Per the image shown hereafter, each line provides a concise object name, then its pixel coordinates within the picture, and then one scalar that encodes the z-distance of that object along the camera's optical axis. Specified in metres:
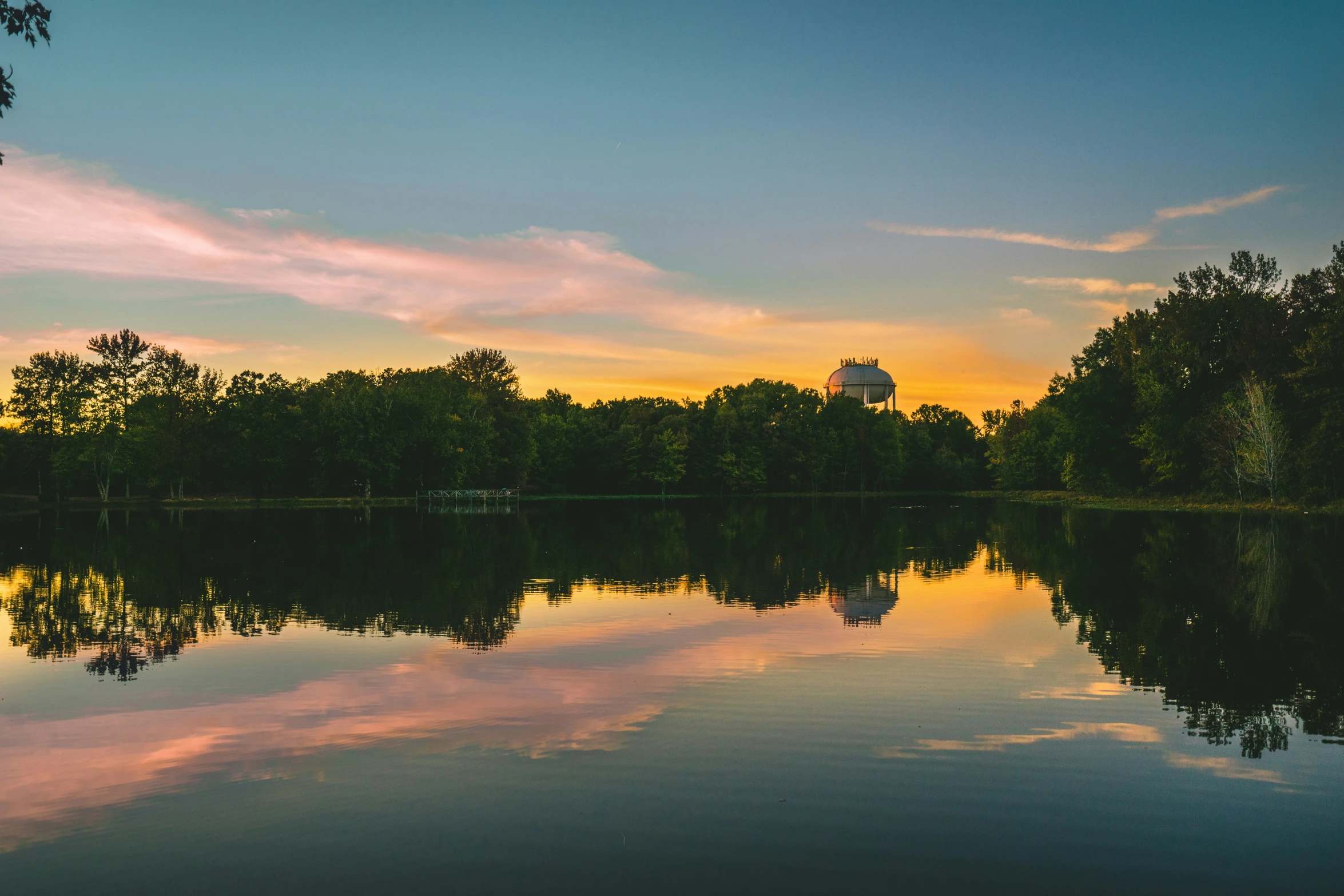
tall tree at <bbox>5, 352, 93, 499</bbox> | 85.50
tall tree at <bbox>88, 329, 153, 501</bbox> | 84.81
